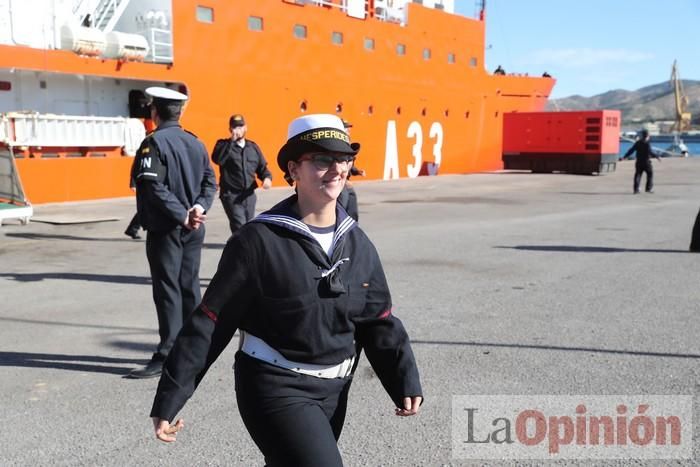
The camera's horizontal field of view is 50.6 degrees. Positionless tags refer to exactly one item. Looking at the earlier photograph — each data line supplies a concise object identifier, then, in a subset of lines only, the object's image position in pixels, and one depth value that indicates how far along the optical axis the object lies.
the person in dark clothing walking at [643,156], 19.78
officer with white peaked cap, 4.89
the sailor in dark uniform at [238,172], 8.30
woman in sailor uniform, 2.35
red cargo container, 30.14
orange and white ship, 16.83
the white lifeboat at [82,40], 16.89
